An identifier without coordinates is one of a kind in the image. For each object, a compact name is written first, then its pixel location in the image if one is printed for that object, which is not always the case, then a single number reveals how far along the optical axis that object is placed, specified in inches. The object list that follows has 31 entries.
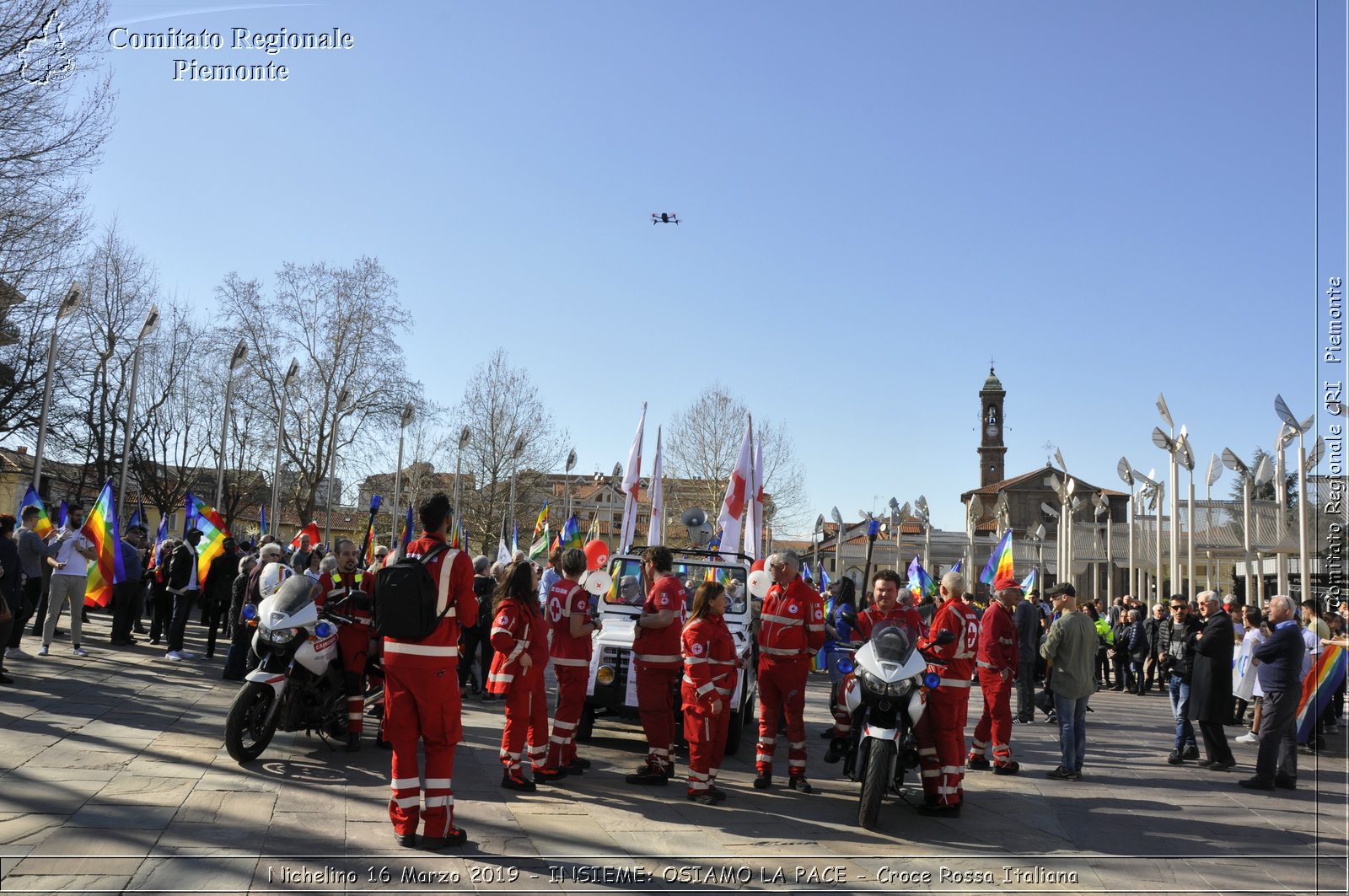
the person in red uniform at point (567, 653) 348.5
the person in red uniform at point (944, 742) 327.3
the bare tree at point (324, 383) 1792.6
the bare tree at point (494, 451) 2092.8
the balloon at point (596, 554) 569.6
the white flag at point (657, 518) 701.3
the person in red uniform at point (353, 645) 360.5
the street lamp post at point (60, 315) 931.3
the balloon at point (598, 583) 351.6
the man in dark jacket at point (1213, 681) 453.7
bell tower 4857.3
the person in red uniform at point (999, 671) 422.0
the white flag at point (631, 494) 681.7
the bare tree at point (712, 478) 1947.6
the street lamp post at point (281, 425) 1590.8
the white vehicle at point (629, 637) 418.6
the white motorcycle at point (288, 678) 325.1
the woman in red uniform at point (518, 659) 319.6
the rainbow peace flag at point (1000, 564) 715.4
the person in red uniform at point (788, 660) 350.9
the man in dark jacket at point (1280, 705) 402.9
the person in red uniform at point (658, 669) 347.9
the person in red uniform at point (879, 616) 355.3
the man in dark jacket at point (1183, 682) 476.1
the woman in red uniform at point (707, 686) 325.7
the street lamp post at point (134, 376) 1176.8
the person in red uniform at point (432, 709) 251.3
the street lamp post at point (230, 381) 1378.0
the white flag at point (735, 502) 711.1
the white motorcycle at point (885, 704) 302.5
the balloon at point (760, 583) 381.7
